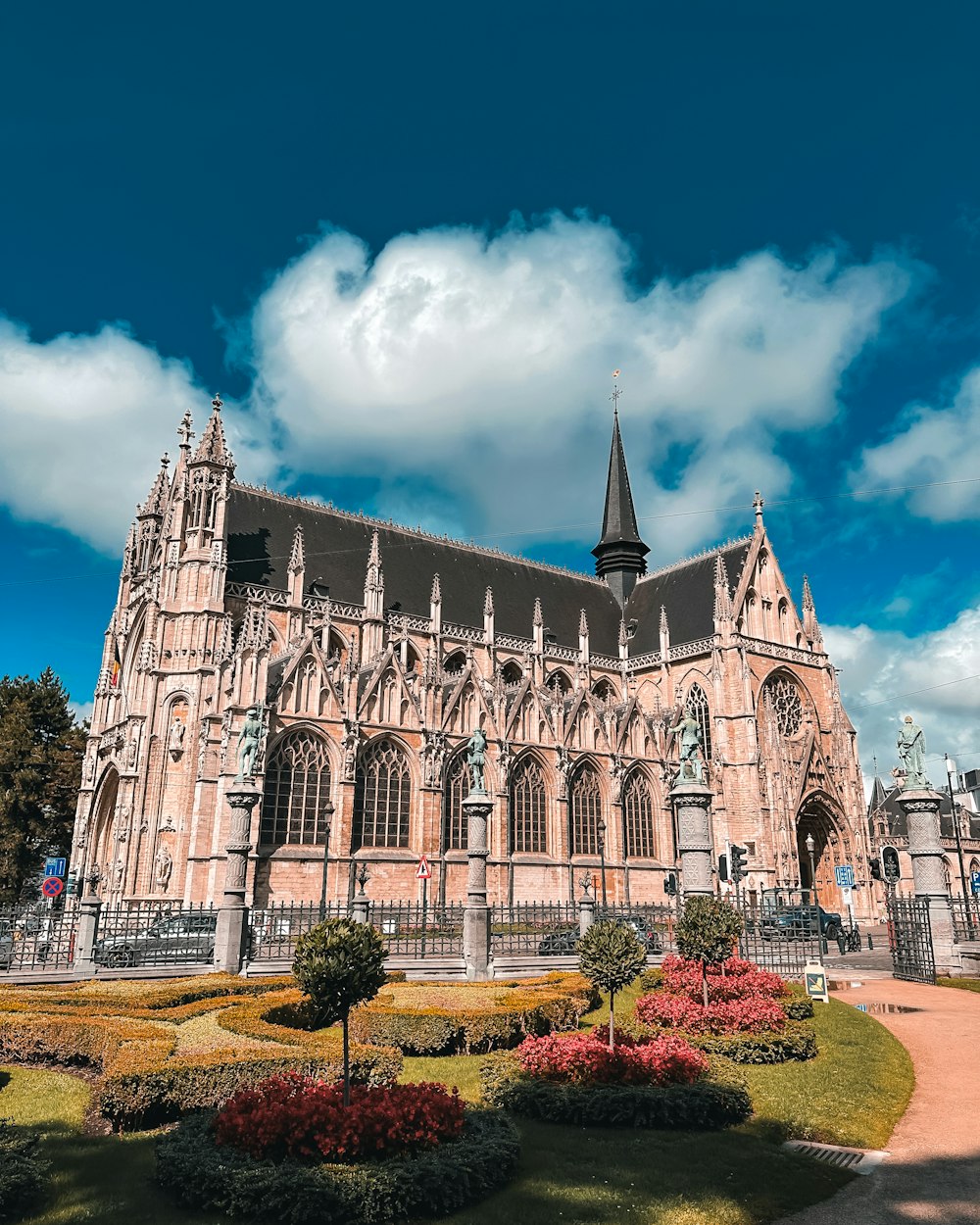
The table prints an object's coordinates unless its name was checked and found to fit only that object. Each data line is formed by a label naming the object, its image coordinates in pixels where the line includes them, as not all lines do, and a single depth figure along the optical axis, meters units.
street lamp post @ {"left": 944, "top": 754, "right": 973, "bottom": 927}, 38.53
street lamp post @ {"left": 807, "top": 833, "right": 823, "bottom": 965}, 40.76
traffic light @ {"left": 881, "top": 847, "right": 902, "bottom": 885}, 28.63
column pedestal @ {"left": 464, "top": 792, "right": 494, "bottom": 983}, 19.33
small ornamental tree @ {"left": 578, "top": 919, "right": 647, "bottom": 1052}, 10.89
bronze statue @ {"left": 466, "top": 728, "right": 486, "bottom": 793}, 21.17
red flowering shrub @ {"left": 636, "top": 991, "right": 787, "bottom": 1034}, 12.26
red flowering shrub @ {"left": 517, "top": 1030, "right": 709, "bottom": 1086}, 9.62
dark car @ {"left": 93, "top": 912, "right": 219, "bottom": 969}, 19.87
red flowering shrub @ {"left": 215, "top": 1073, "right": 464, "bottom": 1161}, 6.71
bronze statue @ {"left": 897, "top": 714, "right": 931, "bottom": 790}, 22.95
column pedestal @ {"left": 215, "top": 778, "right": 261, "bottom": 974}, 18.92
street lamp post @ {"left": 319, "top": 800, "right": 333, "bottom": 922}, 32.02
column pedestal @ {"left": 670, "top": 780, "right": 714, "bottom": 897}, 17.91
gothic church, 33.50
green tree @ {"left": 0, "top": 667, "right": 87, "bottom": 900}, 43.44
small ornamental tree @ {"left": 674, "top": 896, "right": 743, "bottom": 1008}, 14.12
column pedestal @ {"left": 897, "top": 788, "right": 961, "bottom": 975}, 21.09
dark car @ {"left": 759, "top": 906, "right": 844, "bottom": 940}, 23.27
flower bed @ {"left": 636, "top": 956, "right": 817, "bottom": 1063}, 11.54
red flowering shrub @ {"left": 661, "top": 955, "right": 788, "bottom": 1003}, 14.45
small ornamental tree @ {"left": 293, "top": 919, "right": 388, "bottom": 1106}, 7.67
